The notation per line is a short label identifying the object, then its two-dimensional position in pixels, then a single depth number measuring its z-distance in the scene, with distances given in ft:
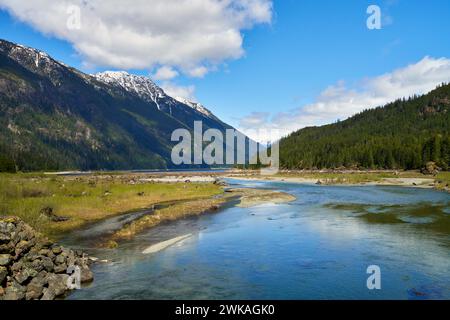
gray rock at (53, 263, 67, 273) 84.07
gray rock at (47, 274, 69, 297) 75.41
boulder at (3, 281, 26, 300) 68.49
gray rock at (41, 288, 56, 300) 72.59
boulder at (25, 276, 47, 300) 71.77
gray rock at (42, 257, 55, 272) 81.93
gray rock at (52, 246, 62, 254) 89.34
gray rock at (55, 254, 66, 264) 86.63
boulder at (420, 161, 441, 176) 474.16
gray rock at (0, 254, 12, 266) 73.69
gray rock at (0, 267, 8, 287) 71.31
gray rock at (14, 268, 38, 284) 73.82
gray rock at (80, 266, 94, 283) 83.80
